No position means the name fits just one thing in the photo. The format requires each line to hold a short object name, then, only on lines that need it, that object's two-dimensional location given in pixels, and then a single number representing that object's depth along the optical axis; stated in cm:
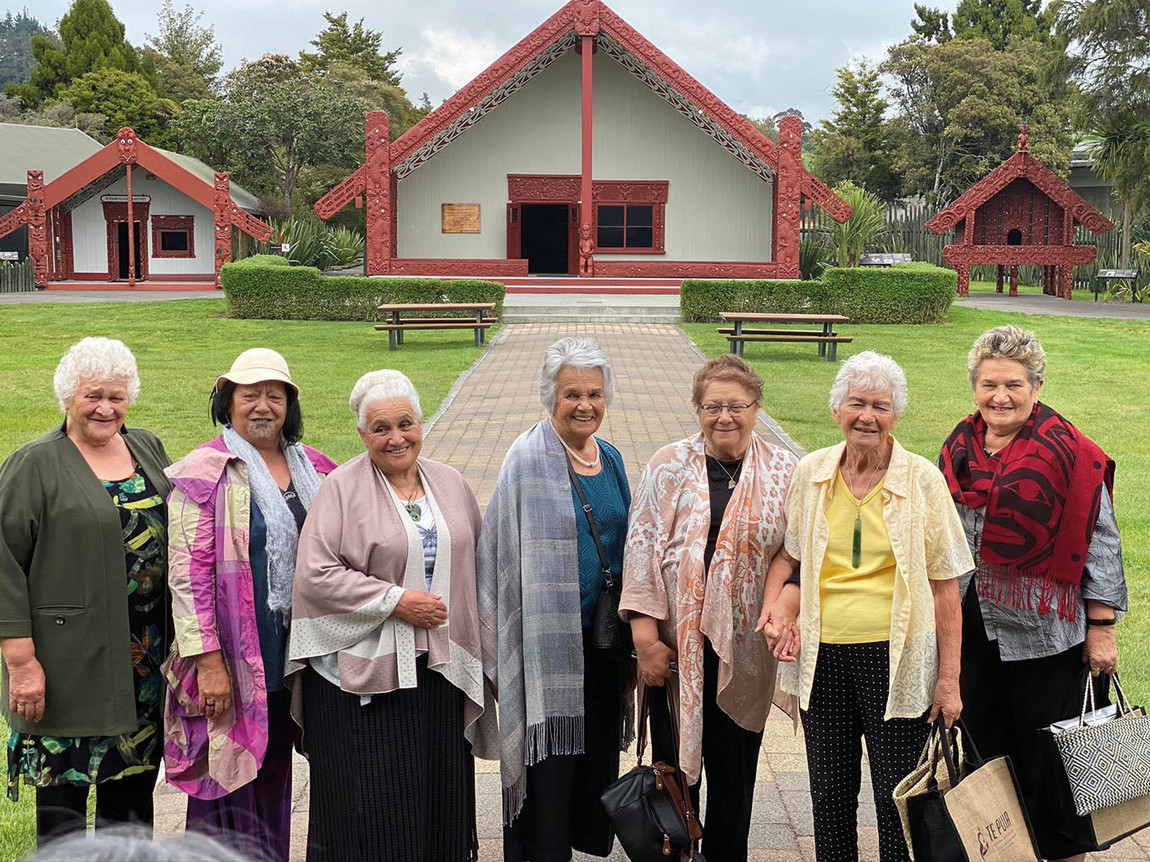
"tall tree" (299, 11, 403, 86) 6344
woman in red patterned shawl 375
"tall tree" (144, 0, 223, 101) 6209
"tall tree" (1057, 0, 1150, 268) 3081
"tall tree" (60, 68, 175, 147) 5206
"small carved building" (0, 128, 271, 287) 3428
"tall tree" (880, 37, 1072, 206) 4084
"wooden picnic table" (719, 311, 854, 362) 1791
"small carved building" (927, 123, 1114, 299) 3153
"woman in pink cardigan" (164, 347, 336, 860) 360
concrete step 2384
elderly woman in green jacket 349
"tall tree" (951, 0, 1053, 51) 5191
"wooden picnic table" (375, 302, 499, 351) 1878
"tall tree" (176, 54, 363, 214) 4053
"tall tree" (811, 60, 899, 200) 4581
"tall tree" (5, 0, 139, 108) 5944
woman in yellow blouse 358
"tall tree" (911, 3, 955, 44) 5409
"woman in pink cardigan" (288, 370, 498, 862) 361
